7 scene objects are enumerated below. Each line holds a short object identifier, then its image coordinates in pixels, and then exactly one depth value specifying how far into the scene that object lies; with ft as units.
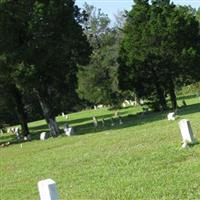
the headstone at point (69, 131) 118.85
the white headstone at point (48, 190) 25.55
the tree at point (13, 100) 151.98
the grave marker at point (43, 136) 123.02
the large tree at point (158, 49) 163.63
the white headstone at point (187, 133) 57.57
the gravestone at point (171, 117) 106.83
